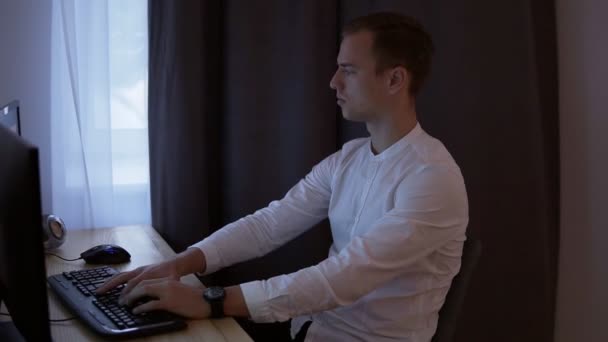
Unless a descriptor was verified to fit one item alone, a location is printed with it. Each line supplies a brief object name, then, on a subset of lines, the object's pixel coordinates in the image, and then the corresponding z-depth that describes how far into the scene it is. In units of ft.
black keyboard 3.96
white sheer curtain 6.41
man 4.43
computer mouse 5.50
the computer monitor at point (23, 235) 2.81
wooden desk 4.02
